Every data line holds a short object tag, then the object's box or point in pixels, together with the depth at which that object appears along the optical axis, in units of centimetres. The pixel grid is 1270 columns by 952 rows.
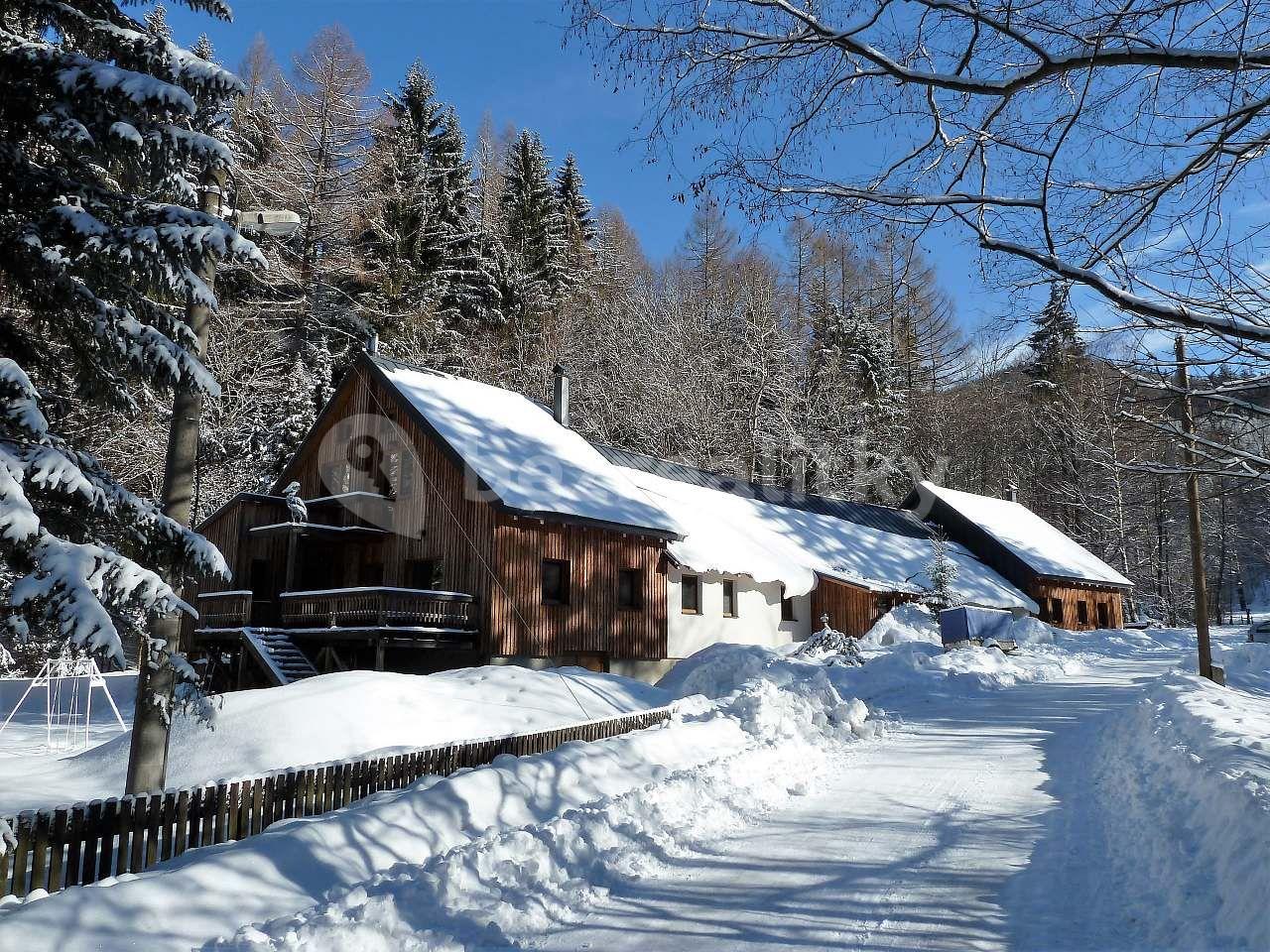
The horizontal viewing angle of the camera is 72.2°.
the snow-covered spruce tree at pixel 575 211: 4953
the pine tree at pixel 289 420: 3083
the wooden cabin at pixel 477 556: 2005
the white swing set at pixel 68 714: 1655
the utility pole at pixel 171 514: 841
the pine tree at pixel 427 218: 3691
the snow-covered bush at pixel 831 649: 2014
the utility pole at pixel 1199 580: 1677
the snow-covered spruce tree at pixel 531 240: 4381
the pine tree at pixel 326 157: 3359
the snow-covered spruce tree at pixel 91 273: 579
